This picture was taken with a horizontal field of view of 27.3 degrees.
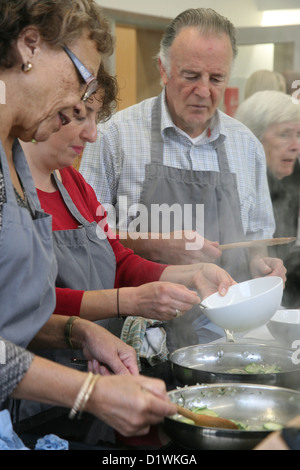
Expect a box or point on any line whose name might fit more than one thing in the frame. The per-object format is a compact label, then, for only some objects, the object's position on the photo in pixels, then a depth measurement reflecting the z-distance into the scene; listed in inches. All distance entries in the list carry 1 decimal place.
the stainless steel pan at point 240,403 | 40.6
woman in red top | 60.5
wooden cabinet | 172.6
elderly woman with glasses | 37.9
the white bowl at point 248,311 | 54.1
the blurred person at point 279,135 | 120.3
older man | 90.5
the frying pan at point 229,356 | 56.2
